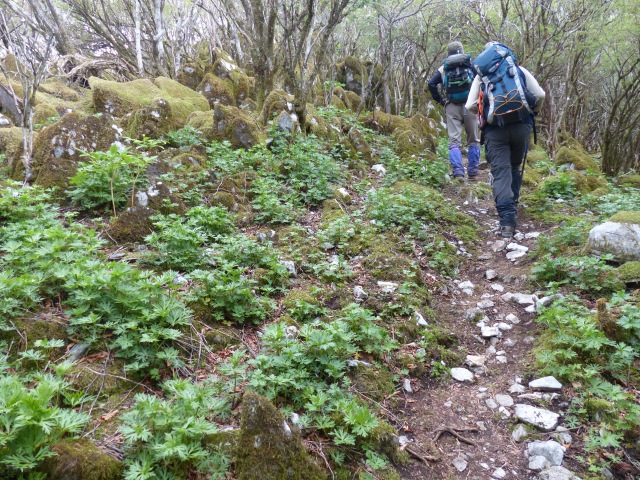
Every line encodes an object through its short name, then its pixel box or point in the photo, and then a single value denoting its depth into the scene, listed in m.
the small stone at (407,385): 3.10
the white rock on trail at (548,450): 2.46
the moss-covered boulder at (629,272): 3.81
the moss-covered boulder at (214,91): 10.70
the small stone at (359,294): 4.01
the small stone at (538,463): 2.44
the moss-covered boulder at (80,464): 1.79
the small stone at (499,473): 2.44
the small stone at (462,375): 3.27
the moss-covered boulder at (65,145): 5.44
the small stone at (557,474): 2.32
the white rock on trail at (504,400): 2.97
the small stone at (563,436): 2.56
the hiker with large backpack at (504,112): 5.38
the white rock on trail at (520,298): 4.13
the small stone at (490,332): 3.76
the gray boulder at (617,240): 4.14
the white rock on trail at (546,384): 2.95
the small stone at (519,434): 2.67
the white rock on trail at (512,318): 3.91
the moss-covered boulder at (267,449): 2.04
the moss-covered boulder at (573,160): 10.05
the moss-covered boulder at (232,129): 7.54
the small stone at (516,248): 5.31
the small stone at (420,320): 3.80
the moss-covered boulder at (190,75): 13.10
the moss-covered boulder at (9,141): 6.38
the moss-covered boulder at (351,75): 17.48
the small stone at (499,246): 5.54
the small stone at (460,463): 2.51
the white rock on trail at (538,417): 2.69
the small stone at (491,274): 4.82
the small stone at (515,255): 5.14
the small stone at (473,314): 4.04
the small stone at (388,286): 4.16
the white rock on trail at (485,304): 4.23
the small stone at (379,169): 8.84
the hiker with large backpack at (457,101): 8.17
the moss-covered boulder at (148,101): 7.36
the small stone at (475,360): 3.43
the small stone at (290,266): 4.28
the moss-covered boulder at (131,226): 4.49
